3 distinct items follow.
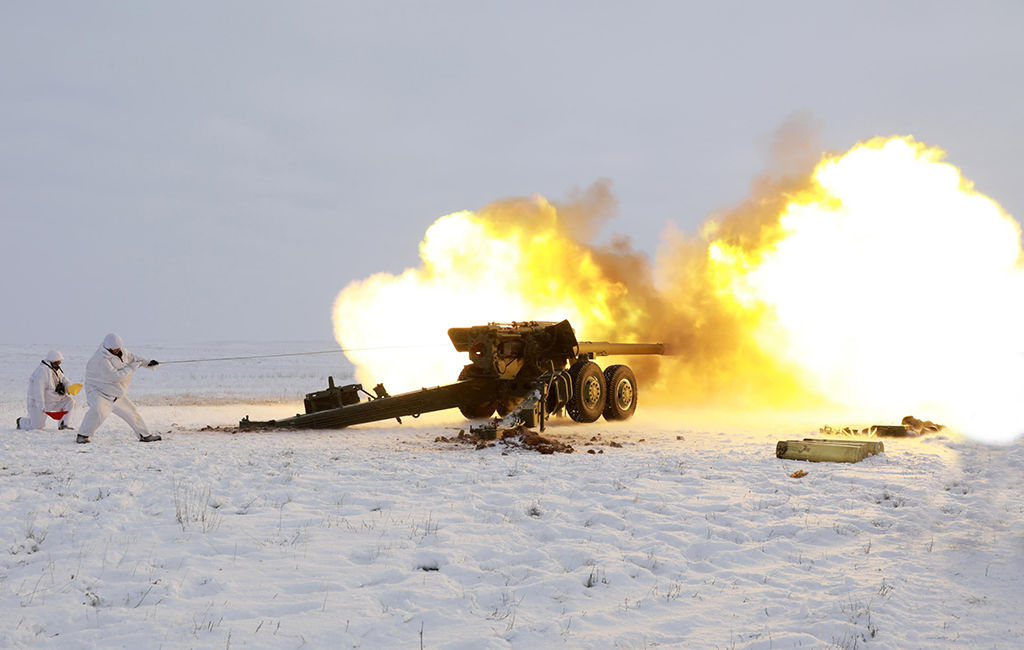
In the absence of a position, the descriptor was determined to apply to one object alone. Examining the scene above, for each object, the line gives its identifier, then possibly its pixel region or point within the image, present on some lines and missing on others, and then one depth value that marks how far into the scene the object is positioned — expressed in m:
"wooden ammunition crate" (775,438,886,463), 10.64
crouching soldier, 14.50
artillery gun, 13.98
